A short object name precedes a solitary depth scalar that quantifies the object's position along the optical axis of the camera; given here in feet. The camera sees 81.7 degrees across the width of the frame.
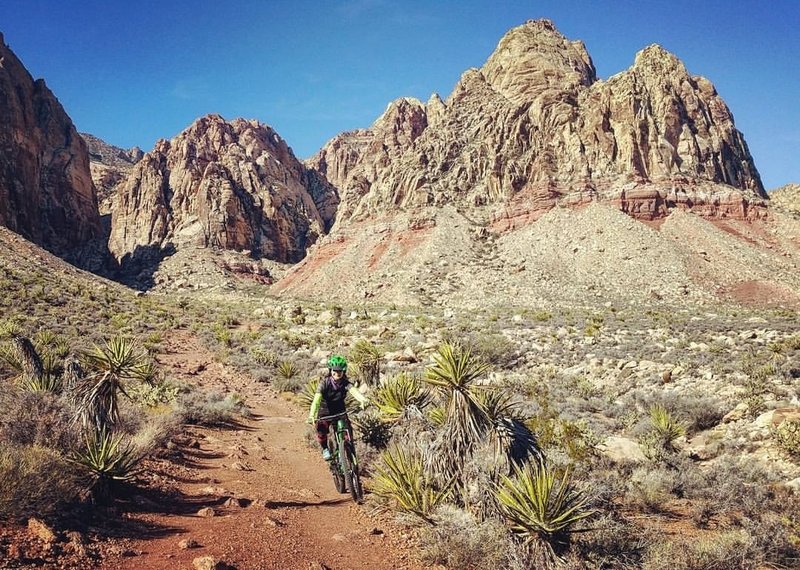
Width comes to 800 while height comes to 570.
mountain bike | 22.95
